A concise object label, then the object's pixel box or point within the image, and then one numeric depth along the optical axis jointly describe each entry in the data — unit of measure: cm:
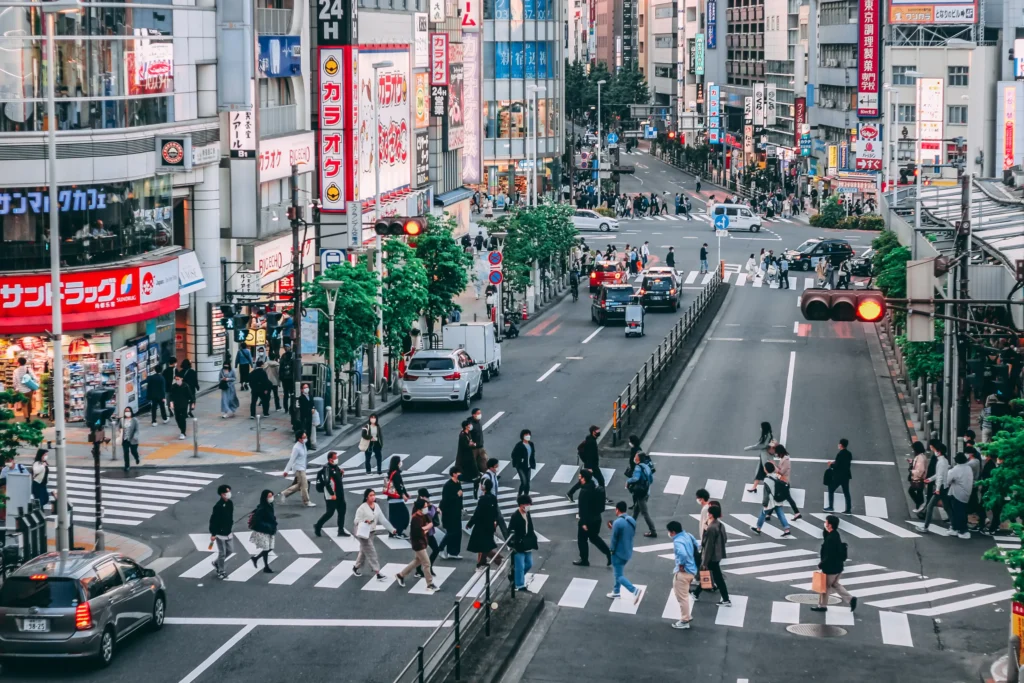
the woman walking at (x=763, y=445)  3388
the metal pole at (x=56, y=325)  2836
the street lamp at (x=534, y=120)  8431
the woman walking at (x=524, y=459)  3491
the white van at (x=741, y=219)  10931
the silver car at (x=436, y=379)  4656
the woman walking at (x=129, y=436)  3769
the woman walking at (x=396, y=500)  3088
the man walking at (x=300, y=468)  3381
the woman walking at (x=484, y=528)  2825
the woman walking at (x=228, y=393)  4491
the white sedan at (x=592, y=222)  10762
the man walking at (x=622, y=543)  2661
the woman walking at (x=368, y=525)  2764
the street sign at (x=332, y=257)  4703
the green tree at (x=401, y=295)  4934
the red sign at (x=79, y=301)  4219
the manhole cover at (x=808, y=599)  2733
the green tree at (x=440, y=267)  5631
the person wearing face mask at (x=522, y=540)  2656
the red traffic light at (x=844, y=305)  2178
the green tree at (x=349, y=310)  4491
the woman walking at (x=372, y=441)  3747
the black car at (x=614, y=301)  6738
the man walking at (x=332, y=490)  3127
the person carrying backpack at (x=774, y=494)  3244
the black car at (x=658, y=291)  7181
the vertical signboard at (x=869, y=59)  11206
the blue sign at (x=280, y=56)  5628
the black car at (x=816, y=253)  8706
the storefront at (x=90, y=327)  4244
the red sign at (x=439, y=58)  8250
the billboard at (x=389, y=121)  6619
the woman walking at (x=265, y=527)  2861
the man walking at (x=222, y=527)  2848
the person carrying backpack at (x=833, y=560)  2606
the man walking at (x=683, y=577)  2533
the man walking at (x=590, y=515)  2869
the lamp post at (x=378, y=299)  4719
